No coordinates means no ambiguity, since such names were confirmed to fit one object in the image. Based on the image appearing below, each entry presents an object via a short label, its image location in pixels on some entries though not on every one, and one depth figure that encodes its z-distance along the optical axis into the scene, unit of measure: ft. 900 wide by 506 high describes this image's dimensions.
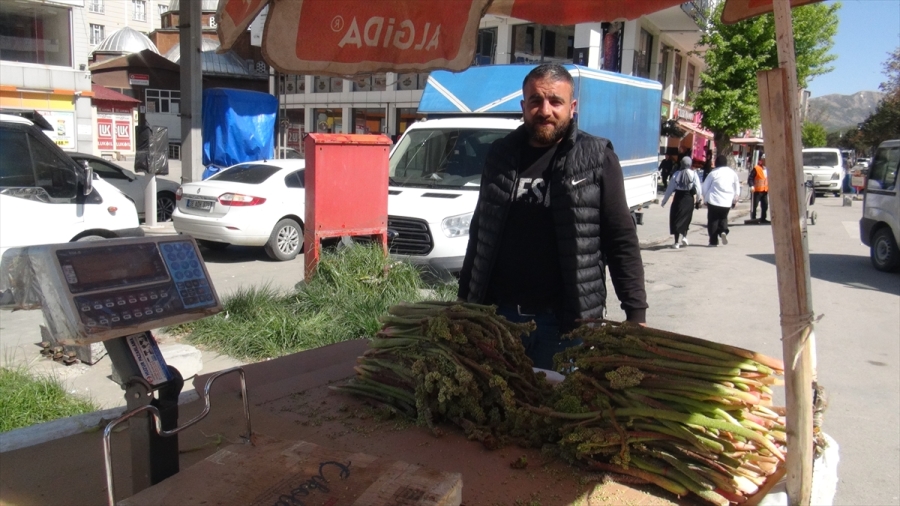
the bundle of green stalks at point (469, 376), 7.13
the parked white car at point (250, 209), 33.71
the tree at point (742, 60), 82.33
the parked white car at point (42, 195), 22.07
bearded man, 9.12
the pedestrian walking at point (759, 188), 58.13
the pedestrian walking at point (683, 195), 42.52
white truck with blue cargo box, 25.44
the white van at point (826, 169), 101.86
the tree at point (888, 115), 134.19
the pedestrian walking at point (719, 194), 43.83
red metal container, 23.57
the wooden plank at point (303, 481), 5.11
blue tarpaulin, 52.95
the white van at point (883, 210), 36.78
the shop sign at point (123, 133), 100.63
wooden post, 6.14
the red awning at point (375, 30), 8.30
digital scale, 4.99
